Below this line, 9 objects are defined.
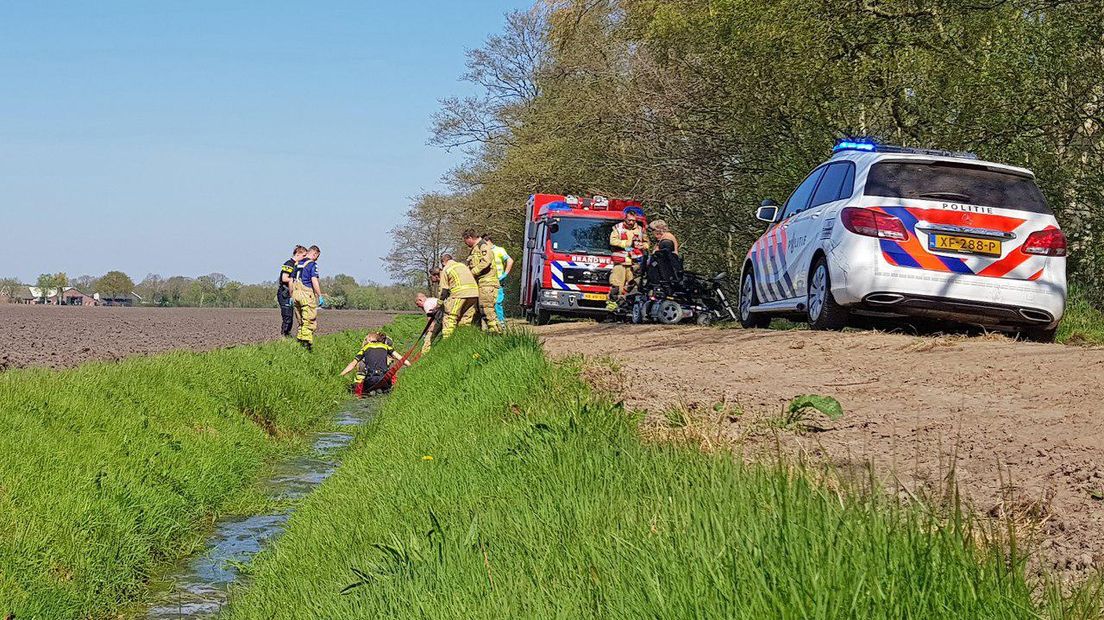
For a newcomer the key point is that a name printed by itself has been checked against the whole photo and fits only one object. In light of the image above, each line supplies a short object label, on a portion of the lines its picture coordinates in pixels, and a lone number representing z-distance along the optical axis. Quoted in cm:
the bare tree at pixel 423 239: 5859
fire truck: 2602
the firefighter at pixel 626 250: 2291
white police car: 1105
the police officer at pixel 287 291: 1998
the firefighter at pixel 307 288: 1958
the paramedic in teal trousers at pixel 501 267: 1932
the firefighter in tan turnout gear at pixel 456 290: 1800
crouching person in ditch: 1814
